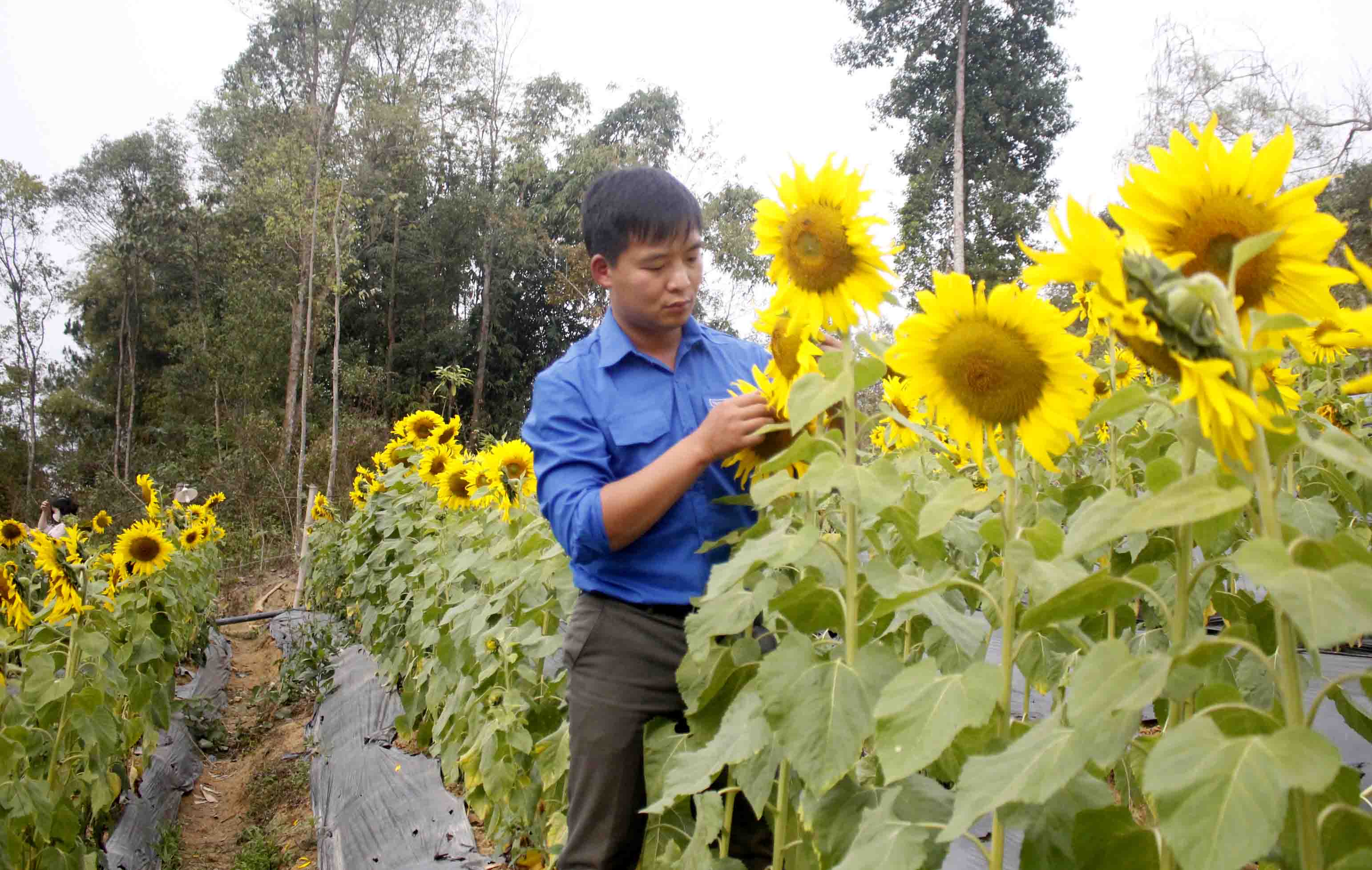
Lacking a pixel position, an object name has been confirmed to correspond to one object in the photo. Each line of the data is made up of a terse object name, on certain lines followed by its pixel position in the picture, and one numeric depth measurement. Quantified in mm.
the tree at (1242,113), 11867
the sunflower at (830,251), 1341
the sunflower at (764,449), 1516
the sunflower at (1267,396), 761
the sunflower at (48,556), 3549
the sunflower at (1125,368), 2197
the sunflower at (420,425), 5594
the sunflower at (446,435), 5055
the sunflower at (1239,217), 876
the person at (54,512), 6984
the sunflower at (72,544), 3451
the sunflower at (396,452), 5988
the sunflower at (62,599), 3424
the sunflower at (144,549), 4770
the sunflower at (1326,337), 853
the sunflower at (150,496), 5812
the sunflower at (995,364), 1095
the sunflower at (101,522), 5809
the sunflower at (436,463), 4754
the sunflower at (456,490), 4445
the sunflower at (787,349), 1370
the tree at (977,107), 17609
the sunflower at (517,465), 3475
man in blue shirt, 1819
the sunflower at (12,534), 4539
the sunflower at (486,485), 3621
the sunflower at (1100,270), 762
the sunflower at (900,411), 2512
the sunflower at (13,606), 3299
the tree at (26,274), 28062
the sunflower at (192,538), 6426
